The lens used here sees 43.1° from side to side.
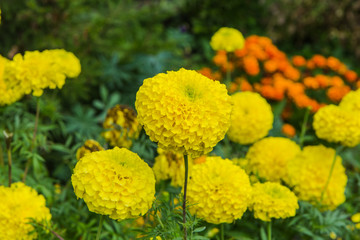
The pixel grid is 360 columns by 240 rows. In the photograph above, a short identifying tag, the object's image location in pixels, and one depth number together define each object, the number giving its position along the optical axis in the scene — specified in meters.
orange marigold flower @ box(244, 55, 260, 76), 3.60
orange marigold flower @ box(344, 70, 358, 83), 3.77
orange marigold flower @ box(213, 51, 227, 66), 3.59
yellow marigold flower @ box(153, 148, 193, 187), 1.57
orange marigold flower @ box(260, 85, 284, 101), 3.44
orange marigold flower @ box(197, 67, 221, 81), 3.47
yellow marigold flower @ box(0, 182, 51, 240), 1.37
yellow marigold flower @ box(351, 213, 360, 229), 1.82
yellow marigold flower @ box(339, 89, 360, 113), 1.63
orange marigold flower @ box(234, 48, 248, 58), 3.71
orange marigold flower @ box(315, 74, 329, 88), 3.62
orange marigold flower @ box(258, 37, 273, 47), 3.87
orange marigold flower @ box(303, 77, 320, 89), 3.65
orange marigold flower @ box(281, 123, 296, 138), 3.13
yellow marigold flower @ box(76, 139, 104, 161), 1.47
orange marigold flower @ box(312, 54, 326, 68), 3.88
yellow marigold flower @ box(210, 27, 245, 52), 1.98
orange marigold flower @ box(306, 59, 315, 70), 3.87
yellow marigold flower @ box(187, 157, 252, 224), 1.33
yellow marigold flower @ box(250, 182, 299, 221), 1.41
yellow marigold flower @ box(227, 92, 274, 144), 1.83
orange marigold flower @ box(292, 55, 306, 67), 3.87
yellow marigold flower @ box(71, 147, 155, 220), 1.07
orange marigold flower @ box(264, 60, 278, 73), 3.66
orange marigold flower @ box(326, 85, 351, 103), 3.46
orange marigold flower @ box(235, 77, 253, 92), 3.36
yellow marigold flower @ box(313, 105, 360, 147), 1.56
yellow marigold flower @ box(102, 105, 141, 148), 1.61
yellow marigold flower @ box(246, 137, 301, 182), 1.78
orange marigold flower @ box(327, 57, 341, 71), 3.86
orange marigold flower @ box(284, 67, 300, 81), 3.65
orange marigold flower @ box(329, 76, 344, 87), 3.62
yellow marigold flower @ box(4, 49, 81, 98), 1.51
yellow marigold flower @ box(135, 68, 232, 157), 1.05
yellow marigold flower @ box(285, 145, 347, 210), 1.69
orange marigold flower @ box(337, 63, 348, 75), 3.88
